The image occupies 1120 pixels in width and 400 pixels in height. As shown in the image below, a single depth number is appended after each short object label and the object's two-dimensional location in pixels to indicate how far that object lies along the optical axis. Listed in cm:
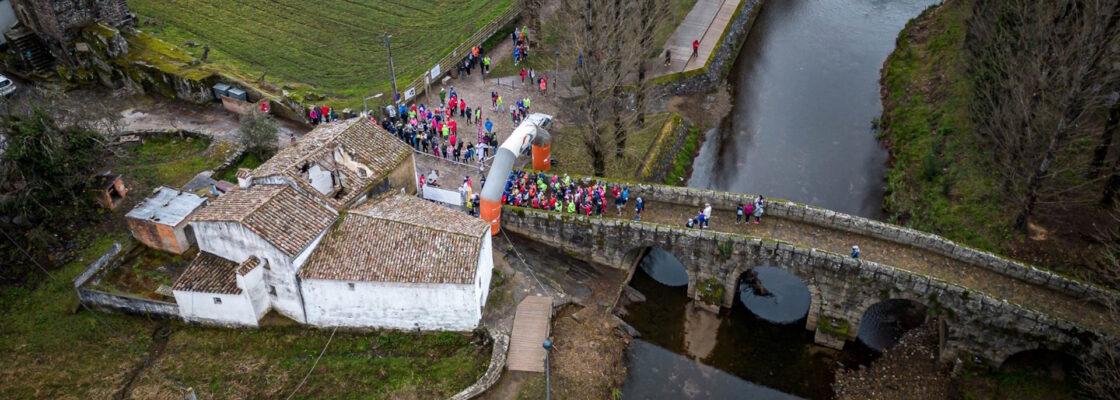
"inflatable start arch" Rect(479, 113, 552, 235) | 4066
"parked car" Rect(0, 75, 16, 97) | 5050
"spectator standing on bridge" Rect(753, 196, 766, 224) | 4050
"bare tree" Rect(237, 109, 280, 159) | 4578
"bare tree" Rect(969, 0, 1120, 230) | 3816
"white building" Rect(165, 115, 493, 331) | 3444
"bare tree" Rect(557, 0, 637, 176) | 4400
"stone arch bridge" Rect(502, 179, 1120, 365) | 3547
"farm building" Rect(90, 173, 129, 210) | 4228
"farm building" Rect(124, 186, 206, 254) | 3822
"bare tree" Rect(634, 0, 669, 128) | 4891
